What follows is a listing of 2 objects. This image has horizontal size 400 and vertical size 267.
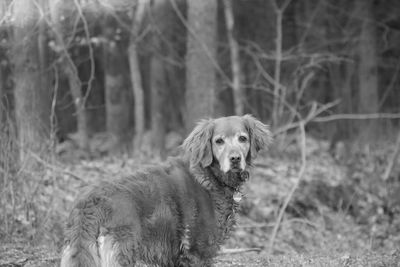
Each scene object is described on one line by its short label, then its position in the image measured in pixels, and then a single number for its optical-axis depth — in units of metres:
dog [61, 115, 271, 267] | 5.29
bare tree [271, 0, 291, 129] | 15.10
